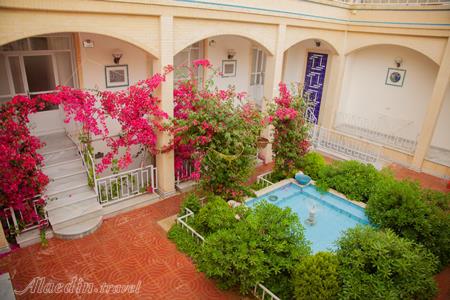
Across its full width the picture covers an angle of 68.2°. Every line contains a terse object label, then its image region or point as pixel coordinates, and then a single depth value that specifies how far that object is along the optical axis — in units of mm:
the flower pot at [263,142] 8931
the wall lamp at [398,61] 11430
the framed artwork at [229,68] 11398
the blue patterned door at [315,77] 13094
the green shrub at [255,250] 5012
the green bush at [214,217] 6047
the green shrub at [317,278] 4680
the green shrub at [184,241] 6435
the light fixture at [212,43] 10655
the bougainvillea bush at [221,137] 6789
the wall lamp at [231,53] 11242
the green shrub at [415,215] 6212
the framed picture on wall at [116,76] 8672
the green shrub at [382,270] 4648
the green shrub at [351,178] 8250
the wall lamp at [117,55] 8566
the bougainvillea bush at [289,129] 8461
